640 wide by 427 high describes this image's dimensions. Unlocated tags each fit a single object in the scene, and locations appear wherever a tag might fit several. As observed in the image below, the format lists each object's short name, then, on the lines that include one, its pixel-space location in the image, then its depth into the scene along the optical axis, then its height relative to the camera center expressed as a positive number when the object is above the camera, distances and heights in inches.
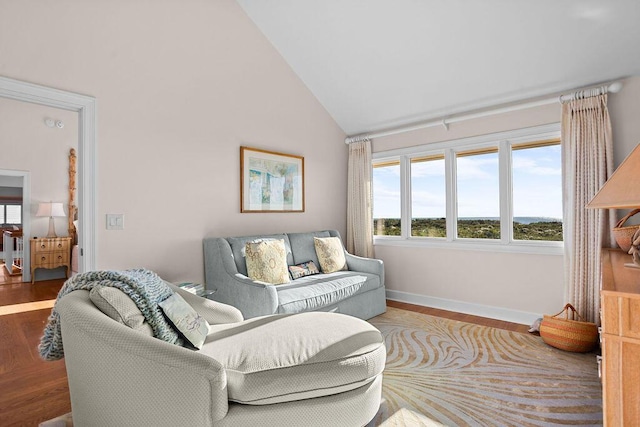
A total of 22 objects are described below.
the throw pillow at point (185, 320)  63.2 -18.7
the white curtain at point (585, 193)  117.3 +7.3
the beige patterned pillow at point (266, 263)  126.2 -16.5
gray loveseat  112.5 -24.4
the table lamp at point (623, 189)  44.9 +3.4
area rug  75.6 -42.3
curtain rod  118.7 +41.4
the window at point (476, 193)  137.5 +10.2
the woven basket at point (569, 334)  107.3 -36.6
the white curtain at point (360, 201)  181.5 +8.0
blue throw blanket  60.6 -14.1
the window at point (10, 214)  376.2 +5.8
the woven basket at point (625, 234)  99.5 -5.6
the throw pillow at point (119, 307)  57.4 -14.5
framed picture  146.1 +15.8
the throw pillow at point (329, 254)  152.9 -16.5
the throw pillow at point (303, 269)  142.0 -21.5
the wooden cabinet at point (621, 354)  52.7 -21.2
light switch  106.9 -0.9
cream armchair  49.7 -24.8
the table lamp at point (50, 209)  235.3 +6.7
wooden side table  228.8 -22.4
